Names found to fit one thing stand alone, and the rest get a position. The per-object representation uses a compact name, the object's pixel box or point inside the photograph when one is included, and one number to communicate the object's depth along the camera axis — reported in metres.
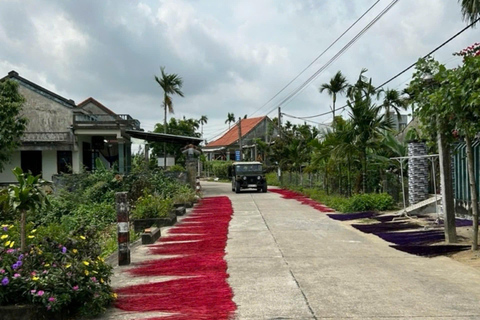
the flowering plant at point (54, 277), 5.68
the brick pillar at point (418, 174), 17.34
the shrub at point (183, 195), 20.91
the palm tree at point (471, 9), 14.50
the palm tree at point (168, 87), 40.97
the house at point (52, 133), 31.11
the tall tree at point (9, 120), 26.58
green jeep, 31.42
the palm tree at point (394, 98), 29.08
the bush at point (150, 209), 15.15
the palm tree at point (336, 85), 36.74
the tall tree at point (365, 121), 18.75
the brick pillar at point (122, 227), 8.93
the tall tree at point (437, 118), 9.56
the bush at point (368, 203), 17.75
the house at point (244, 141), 59.92
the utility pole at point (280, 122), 41.34
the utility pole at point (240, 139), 51.07
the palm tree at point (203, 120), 99.76
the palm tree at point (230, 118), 98.69
